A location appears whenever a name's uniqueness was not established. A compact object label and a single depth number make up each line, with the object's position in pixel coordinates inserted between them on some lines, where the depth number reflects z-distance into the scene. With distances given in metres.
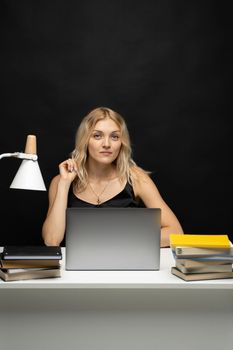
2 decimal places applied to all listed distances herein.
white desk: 2.37
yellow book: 2.39
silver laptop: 2.44
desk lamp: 2.41
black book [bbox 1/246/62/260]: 2.32
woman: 3.67
